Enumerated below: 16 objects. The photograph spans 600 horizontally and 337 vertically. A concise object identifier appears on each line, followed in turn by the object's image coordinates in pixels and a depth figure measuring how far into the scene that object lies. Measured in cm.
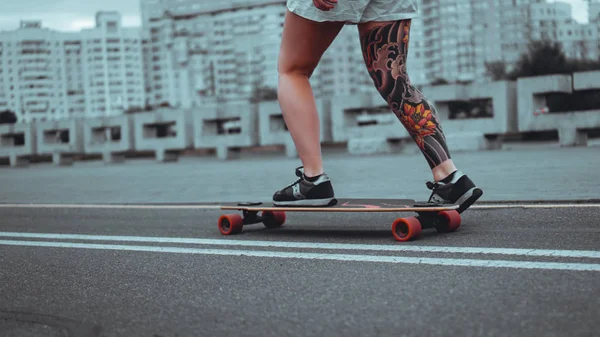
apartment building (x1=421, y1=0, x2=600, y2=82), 16950
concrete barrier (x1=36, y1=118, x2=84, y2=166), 2227
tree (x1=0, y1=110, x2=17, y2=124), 5851
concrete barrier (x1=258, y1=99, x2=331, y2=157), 1731
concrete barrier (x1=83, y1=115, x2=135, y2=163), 2097
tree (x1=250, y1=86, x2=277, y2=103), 12319
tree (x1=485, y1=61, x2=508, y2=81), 7350
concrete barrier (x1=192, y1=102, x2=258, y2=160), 1842
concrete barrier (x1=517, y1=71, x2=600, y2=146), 1362
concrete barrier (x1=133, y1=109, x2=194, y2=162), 1953
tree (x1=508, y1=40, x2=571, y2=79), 3806
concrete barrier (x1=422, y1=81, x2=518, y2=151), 1469
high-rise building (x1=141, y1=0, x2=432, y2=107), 19238
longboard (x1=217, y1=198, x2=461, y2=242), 360
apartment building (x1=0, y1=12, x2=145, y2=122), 14025
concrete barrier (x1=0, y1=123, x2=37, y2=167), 2325
